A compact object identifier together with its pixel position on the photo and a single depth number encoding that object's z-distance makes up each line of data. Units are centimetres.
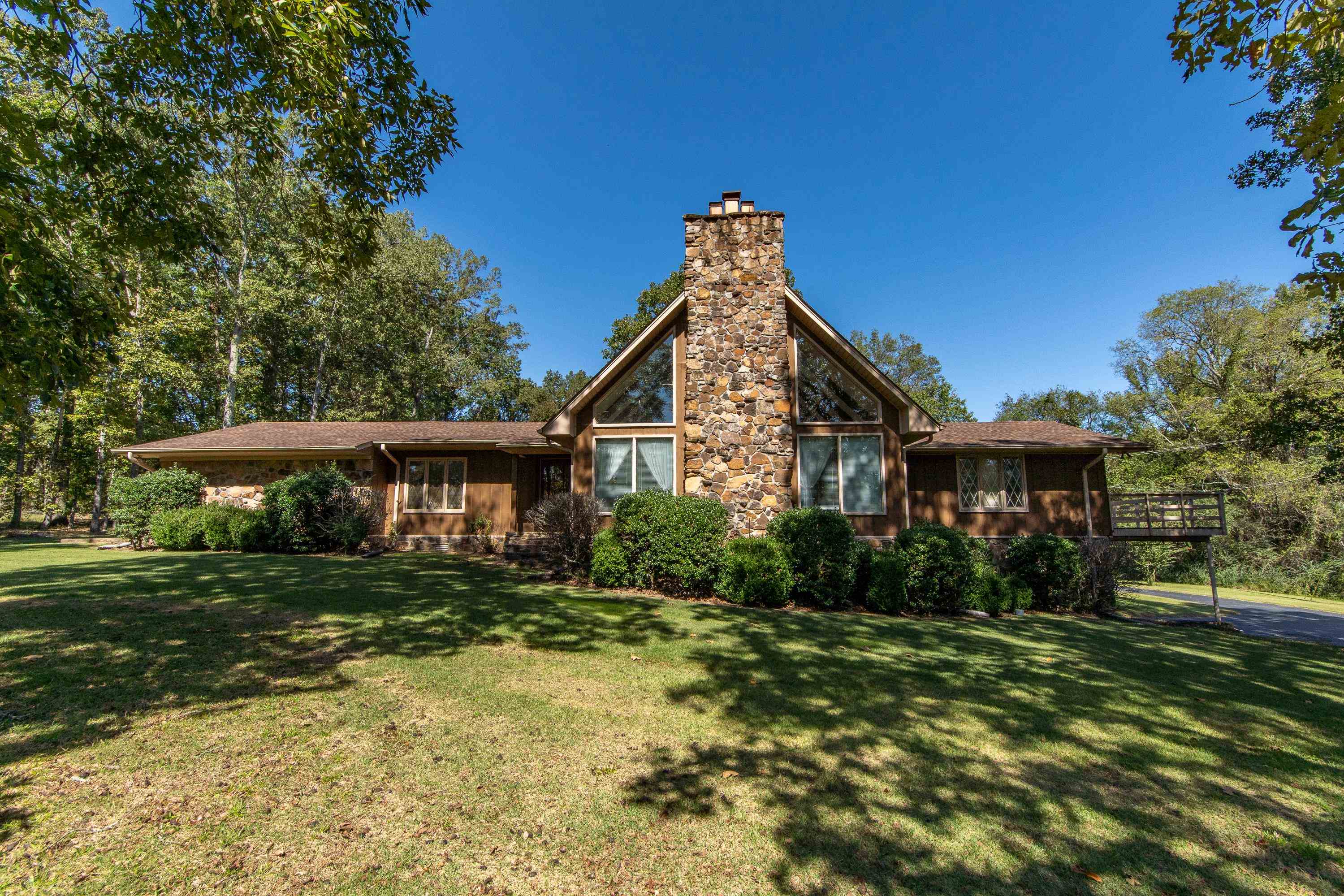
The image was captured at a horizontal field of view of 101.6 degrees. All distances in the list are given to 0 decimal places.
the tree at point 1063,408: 4225
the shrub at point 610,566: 948
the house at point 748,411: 1105
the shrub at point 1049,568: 1002
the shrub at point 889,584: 883
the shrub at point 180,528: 1350
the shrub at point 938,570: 897
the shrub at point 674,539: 920
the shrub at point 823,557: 898
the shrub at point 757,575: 877
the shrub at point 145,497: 1407
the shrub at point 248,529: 1325
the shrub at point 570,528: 1023
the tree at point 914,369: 3941
